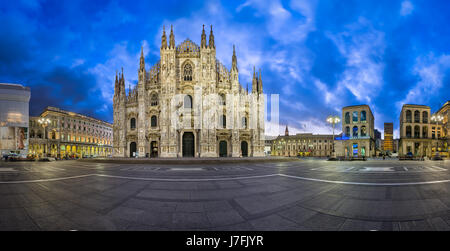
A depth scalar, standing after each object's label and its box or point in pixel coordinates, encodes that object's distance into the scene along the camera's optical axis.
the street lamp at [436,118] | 29.59
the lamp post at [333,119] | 24.84
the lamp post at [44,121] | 28.30
